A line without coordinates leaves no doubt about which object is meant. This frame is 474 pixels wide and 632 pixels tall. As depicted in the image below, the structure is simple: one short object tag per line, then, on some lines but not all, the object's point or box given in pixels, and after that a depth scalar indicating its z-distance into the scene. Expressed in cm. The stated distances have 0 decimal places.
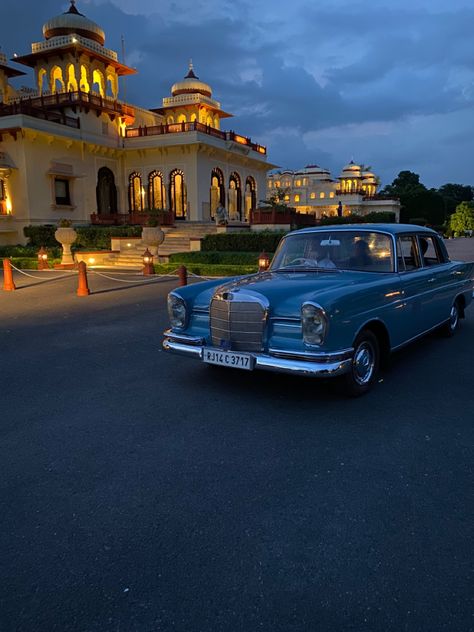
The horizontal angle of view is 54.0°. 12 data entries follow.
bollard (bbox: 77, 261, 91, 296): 1151
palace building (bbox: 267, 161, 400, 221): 6562
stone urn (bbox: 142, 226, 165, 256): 1881
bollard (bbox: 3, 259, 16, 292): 1252
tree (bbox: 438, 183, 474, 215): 10550
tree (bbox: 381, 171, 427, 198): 8477
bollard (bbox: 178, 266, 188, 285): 1126
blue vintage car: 404
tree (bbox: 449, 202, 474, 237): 7031
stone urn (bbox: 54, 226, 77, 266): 1878
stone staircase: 2069
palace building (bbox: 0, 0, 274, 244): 2522
